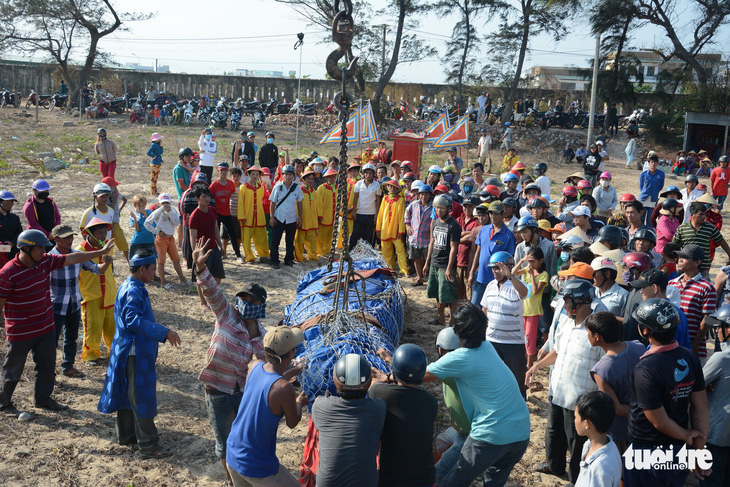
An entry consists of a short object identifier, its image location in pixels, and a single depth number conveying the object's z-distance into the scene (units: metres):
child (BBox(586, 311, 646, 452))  3.95
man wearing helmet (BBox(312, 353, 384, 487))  3.37
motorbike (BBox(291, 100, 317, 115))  30.31
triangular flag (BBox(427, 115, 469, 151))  14.00
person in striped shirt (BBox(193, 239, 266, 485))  4.36
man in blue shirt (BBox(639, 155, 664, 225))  11.39
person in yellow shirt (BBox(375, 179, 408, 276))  9.63
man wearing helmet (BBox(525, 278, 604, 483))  4.32
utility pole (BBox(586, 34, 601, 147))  16.25
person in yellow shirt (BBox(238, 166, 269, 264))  10.05
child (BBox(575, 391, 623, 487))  3.35
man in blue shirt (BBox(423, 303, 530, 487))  3.75
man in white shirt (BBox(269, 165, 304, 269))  10.20
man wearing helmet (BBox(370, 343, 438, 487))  3.52
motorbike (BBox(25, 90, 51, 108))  30.80
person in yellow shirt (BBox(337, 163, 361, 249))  10.33
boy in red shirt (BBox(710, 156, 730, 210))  13.01
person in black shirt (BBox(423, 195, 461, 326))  7.55
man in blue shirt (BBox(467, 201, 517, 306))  6.77
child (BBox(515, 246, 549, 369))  5.71
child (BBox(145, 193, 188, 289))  8.47
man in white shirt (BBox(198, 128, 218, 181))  14.09
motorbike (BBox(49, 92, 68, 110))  30.55
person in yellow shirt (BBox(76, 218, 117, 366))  6.37
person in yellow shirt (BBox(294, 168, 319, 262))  10.52
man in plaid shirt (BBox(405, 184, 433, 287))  8.60
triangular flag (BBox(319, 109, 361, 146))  13.07
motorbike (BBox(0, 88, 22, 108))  29.61
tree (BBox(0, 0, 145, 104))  28.02
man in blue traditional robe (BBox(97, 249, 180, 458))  4.76
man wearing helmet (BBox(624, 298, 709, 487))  3.64
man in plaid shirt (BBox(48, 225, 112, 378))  5.98
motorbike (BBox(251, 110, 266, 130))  26.41
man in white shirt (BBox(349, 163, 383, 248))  10.15
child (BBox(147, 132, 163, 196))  14.47
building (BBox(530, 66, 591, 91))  35.93
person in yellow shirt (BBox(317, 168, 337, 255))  10.77
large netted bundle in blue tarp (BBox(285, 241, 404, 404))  5.08
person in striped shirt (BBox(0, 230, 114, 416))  5.19
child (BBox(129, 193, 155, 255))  8.28
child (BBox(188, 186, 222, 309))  8.09
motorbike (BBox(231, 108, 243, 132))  26.30
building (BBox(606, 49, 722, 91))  27.08
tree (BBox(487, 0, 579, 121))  26.61
